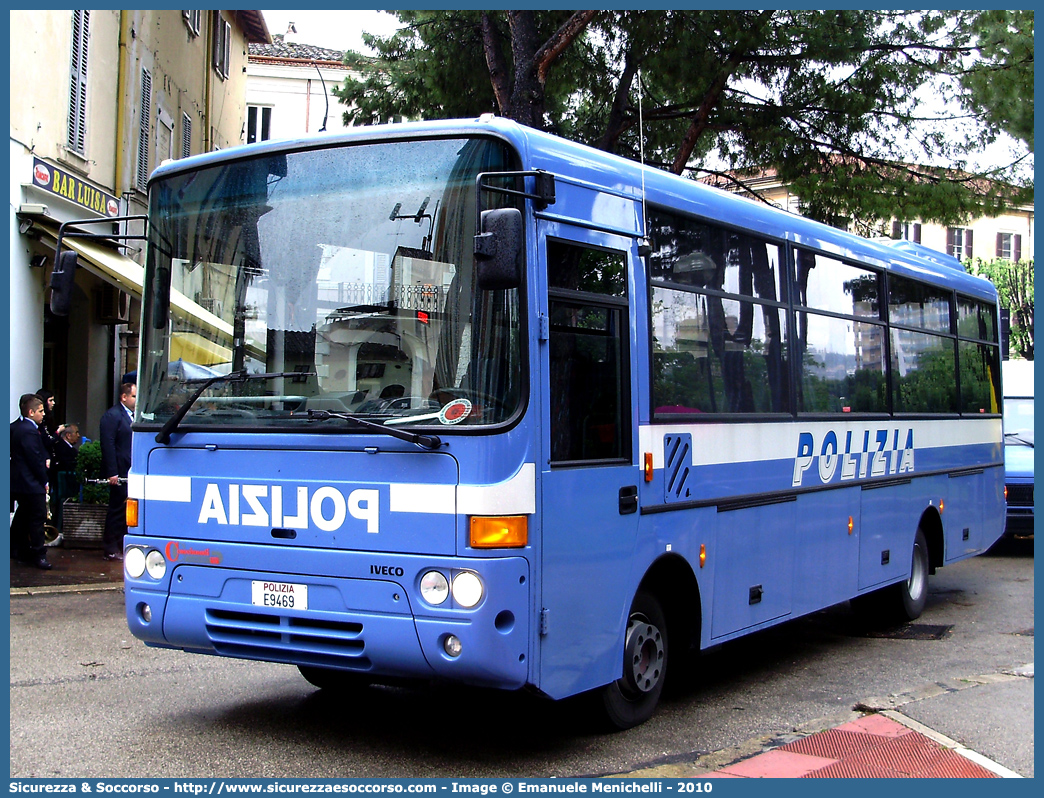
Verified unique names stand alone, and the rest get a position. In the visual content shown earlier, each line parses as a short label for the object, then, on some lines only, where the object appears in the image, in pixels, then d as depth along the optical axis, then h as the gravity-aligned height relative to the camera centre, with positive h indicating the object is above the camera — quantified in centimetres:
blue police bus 535 +1
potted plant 1298 -102
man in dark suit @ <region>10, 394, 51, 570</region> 1162 -52
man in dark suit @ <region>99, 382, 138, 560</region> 1234 -40
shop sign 1384 +294
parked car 1592 -40
